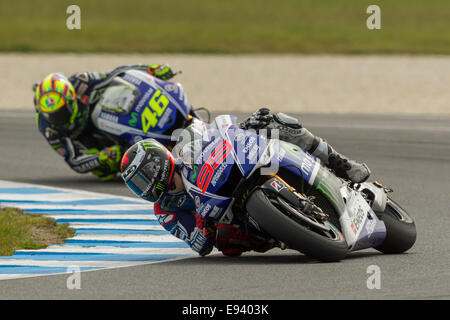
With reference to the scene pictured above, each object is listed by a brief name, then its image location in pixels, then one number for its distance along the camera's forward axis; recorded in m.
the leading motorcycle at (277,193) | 14.66
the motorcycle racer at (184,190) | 15.50
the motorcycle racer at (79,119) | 25.27
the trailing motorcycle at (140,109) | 24.75
